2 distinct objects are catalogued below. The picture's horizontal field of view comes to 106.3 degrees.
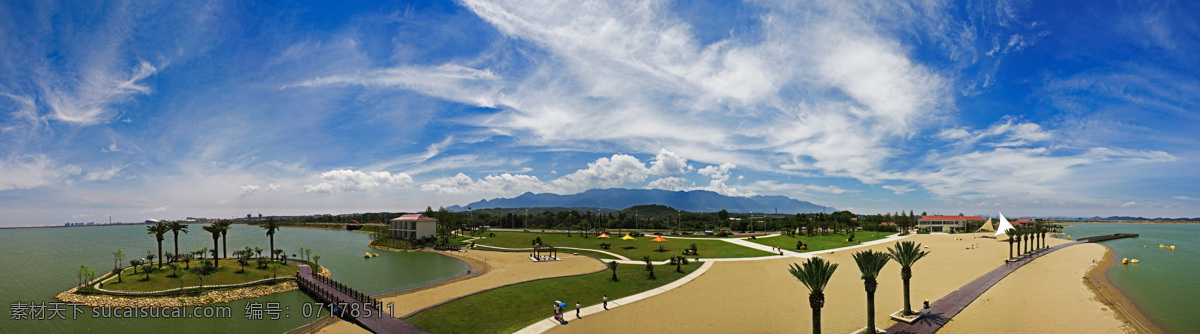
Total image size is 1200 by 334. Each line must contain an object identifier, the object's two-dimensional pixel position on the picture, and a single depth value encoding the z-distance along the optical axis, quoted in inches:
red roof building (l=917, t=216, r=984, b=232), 5723.4
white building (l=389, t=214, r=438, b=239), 3698.3
